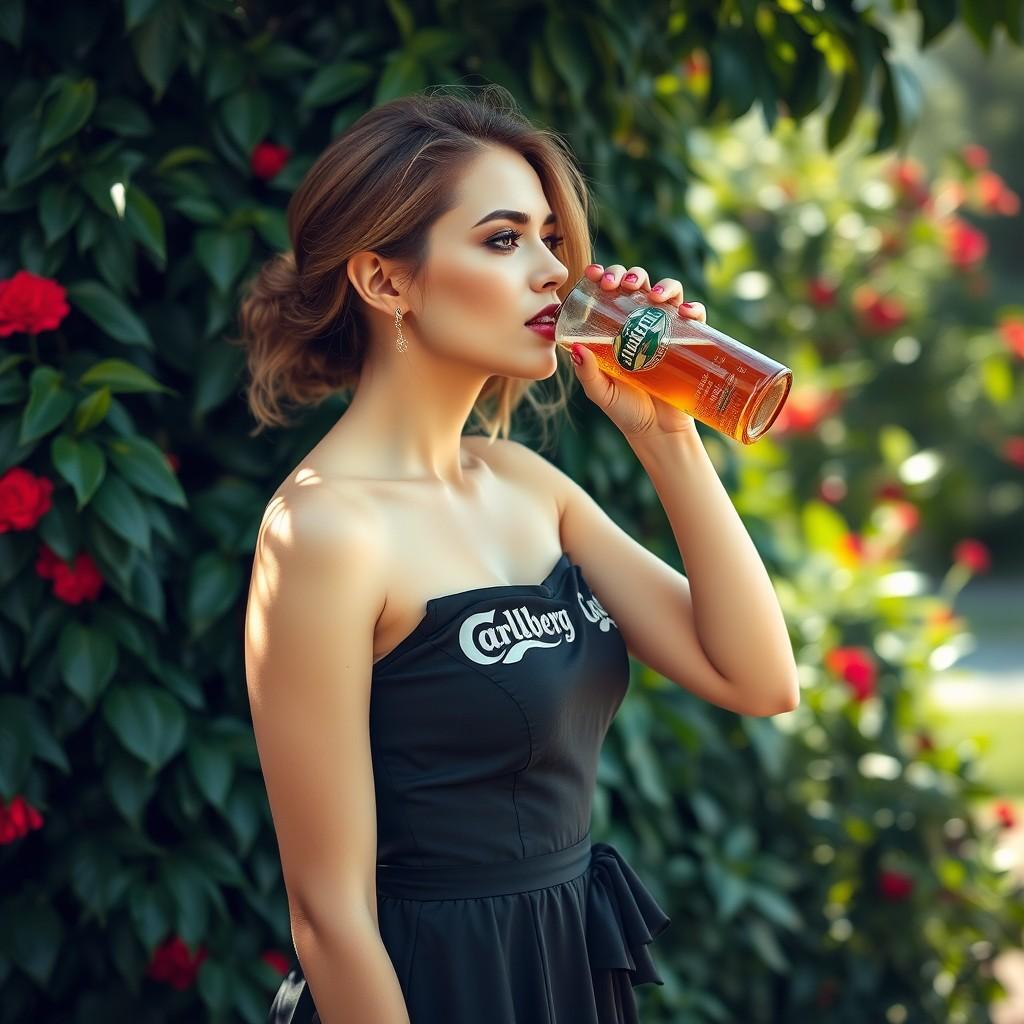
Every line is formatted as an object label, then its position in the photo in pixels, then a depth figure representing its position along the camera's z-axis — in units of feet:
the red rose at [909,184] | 15.28
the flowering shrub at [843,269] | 14.49
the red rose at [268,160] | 8.29
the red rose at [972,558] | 14.65
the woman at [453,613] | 5.61
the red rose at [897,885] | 10.99
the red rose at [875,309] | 15.55
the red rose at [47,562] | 7.37
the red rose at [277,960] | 8.17
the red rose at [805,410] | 14.70
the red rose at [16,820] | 7.23
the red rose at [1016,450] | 17.56
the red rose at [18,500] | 7.09
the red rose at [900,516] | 14.08
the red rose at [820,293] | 15.29
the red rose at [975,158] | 15.20
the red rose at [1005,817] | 11.82
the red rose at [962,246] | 16.16
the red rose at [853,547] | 12.95
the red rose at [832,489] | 15.07
